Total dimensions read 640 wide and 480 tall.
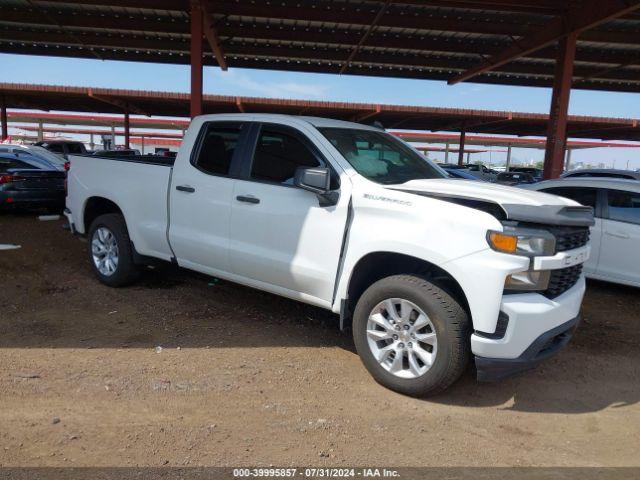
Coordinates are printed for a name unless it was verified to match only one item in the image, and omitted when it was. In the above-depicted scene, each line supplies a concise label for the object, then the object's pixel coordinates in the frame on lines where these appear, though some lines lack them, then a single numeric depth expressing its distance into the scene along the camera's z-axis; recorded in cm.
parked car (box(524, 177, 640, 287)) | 640
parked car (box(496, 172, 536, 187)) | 1040
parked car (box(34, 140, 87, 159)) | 2251
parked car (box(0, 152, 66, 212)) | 1007
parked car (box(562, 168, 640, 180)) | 1195
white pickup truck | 333
